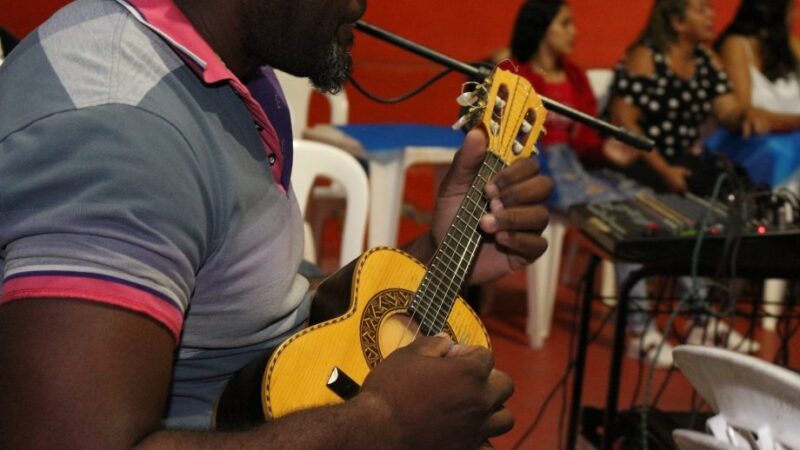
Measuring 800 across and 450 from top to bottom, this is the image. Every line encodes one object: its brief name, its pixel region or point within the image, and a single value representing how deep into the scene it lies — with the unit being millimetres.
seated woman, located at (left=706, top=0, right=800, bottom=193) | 5105
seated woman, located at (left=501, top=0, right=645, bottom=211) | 4551
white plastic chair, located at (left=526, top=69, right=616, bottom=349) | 4391
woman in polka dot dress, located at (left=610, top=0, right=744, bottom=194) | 4934
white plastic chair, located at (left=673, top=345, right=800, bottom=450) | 1265
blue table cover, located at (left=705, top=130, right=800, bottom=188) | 5066
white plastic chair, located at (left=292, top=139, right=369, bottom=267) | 2781
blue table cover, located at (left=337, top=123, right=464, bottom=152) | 3824
